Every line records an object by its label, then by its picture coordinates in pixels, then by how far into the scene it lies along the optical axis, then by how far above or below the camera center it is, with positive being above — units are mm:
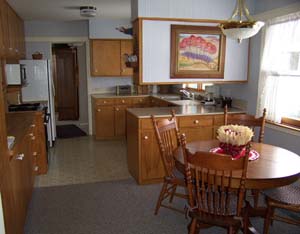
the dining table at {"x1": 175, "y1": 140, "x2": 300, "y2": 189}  1979 -681
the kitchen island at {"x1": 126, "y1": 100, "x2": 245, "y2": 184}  3547 -744
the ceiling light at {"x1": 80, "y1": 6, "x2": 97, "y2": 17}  4738 +921
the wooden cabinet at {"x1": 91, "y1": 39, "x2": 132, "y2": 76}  6125 +267
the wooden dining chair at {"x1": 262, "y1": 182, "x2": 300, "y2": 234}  2248 -963
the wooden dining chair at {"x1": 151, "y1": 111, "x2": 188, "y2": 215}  2711 -812
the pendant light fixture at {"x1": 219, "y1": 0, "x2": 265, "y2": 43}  2416 +344
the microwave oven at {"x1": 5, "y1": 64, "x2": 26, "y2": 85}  4396 -85
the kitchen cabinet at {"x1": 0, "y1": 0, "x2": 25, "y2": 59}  3701 +506
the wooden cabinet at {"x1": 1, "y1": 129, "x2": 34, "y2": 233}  1979 -937
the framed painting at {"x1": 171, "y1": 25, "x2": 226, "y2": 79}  3750 +240
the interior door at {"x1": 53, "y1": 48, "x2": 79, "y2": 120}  8391 -366
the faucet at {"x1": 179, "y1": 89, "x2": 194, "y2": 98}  5299 -411
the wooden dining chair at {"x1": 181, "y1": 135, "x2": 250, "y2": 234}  1872 -757
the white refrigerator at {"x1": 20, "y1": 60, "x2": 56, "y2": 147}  5172 -256
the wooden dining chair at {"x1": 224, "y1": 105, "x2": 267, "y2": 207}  3012 -507
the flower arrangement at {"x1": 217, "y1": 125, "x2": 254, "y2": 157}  2260 -502
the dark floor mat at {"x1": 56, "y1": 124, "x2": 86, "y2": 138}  6480 -1405
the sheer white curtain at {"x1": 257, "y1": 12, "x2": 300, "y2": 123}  3010 +38
